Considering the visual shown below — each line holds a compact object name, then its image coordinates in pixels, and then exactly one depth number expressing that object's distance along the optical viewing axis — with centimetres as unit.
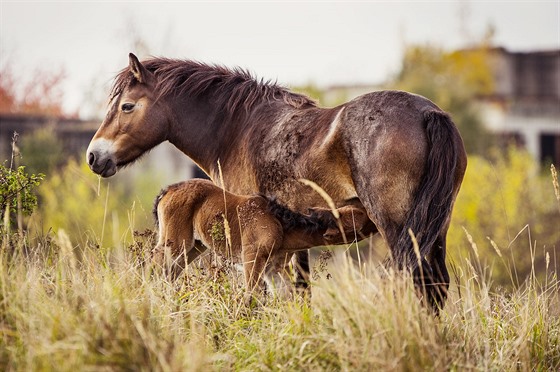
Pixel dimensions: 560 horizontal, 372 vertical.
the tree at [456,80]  8281
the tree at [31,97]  8181
